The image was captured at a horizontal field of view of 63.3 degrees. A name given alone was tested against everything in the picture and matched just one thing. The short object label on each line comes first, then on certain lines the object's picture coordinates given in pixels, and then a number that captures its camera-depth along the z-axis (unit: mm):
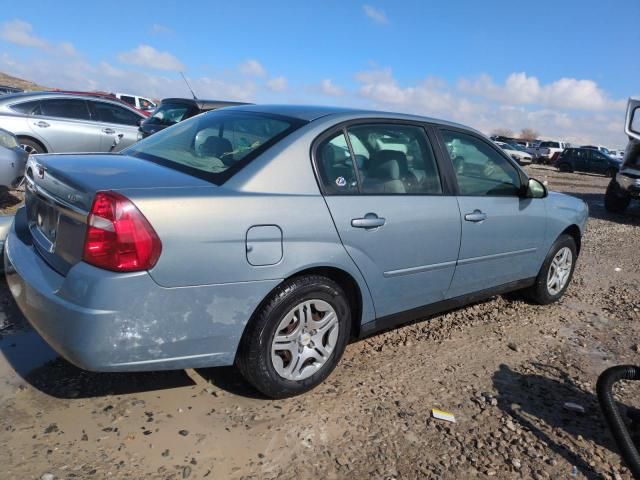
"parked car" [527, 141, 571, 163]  36031
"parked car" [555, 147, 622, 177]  27438
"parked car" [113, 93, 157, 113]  28312
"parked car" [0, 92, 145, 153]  8102
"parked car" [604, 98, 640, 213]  10484
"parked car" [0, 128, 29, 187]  6258
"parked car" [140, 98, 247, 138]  9195
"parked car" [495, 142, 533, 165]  30050
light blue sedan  2275
